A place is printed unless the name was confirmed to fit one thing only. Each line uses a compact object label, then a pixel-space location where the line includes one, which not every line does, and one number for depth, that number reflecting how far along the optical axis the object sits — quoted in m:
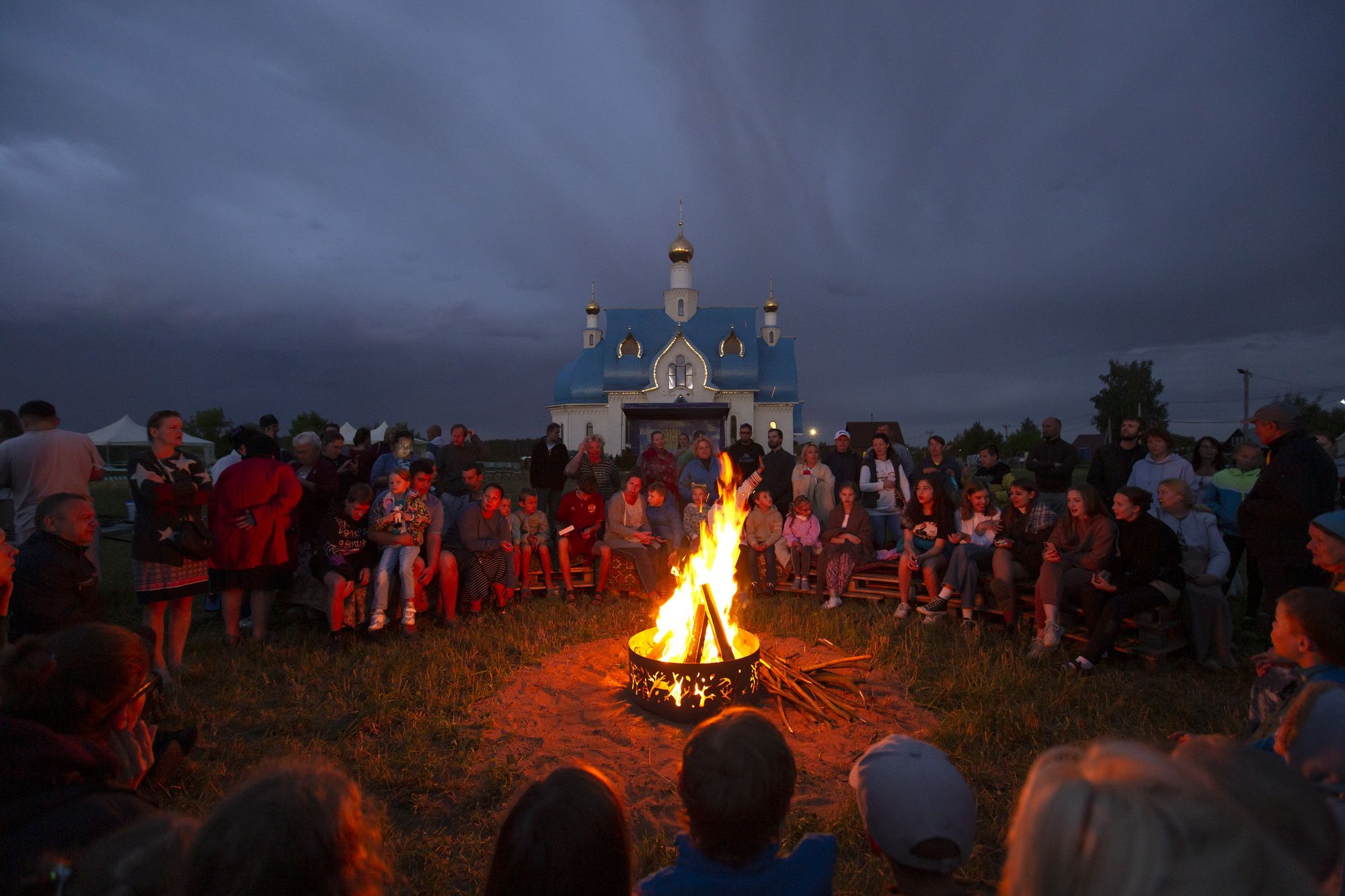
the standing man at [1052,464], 8.41
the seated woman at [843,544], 8.12
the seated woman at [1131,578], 5.68
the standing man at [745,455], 9.98
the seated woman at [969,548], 7.00
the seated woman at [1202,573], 5.71
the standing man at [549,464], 9.77
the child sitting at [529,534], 8.16
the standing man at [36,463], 5.55
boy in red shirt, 8.44
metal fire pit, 4.88
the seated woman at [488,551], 7.50
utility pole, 34.02
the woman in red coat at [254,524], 6.24
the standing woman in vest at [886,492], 8.98
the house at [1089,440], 65.19
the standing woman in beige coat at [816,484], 9.53
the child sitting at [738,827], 1.89
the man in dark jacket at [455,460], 9.06
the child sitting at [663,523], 8.63
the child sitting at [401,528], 6.75
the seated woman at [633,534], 8.44
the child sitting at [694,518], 8.80
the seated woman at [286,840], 1.25
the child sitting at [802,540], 8.56
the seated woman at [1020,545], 6.66
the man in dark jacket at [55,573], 4.20
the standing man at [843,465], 9.89
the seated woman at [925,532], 7.43
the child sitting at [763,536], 8.67
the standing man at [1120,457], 7.67
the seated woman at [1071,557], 6.02
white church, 30.16
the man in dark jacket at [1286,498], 5.57
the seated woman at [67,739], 1.84
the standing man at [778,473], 9.61
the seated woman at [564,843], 1.52
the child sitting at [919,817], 1.95
